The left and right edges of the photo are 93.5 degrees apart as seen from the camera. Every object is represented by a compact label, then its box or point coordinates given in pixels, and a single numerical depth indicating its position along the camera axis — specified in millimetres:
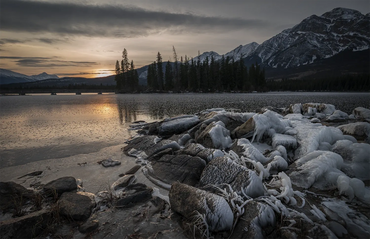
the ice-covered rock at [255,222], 3087
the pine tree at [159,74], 85556
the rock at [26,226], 3146
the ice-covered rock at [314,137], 6367
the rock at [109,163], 6882
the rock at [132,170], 6261
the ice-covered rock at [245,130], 8227
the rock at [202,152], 6045
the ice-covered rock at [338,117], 10945
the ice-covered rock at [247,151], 6023
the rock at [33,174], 5988
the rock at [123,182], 5288
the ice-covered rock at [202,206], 3301
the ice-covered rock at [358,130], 6907
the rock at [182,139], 9008
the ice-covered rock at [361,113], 10746
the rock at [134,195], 4438
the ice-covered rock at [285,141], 6895
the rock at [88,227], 3571
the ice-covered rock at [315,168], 4723
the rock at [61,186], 4680
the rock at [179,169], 5535
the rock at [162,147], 7864
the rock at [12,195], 4125
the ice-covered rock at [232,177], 4145
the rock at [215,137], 7804
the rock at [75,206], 3838
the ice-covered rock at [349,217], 3167
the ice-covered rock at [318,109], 14202
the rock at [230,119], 10107
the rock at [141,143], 8634
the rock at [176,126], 11266
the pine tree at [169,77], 86562
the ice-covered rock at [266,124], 7859
